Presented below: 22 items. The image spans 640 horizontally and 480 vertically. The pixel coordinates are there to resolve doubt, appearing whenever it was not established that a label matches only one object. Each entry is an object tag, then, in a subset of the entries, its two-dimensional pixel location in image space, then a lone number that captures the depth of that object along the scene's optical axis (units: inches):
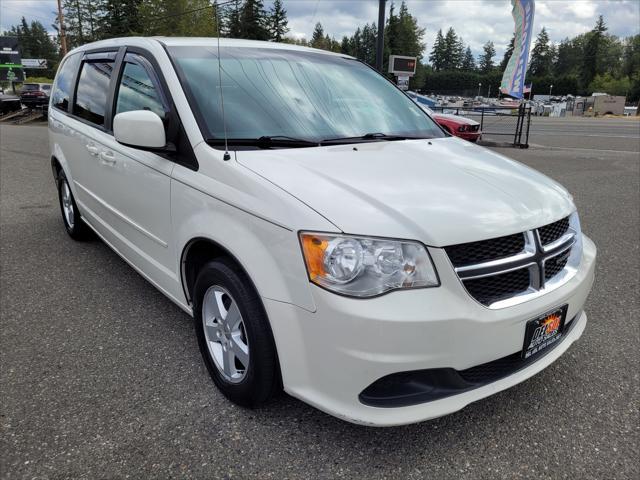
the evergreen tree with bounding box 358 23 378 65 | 3463.6
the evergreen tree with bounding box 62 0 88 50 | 2297.0
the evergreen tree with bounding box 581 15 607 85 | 4345.5
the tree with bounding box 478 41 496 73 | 6013.8
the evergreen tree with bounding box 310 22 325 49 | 2966.0
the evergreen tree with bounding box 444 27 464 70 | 5989.2
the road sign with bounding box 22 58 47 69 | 3240.7
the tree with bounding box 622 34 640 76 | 4230.1
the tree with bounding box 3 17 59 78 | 4345.0
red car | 521.0
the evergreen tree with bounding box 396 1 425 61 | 3516.2
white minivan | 73.3
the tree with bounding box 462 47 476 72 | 6200.8
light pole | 427.4
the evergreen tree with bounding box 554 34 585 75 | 5083.7
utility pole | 1472.7
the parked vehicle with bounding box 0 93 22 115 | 1143.3
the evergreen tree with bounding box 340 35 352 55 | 4015.8
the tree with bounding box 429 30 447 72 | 6013.8
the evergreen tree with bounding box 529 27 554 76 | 5142.7
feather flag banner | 568.4
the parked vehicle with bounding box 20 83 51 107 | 1167.0
